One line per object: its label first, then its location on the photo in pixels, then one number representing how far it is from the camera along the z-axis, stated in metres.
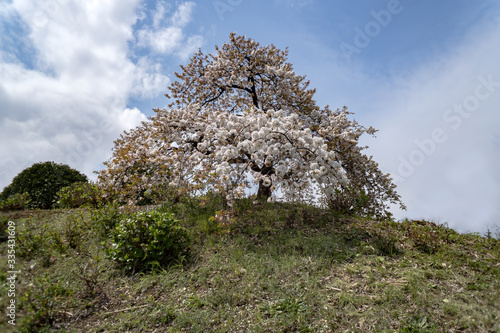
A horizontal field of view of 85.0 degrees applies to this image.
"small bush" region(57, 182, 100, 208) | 9.80
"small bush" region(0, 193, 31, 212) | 9.38
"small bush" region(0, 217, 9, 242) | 6.73
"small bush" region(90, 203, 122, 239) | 6.48
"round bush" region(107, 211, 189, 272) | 4.80
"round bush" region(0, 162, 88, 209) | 10.66
